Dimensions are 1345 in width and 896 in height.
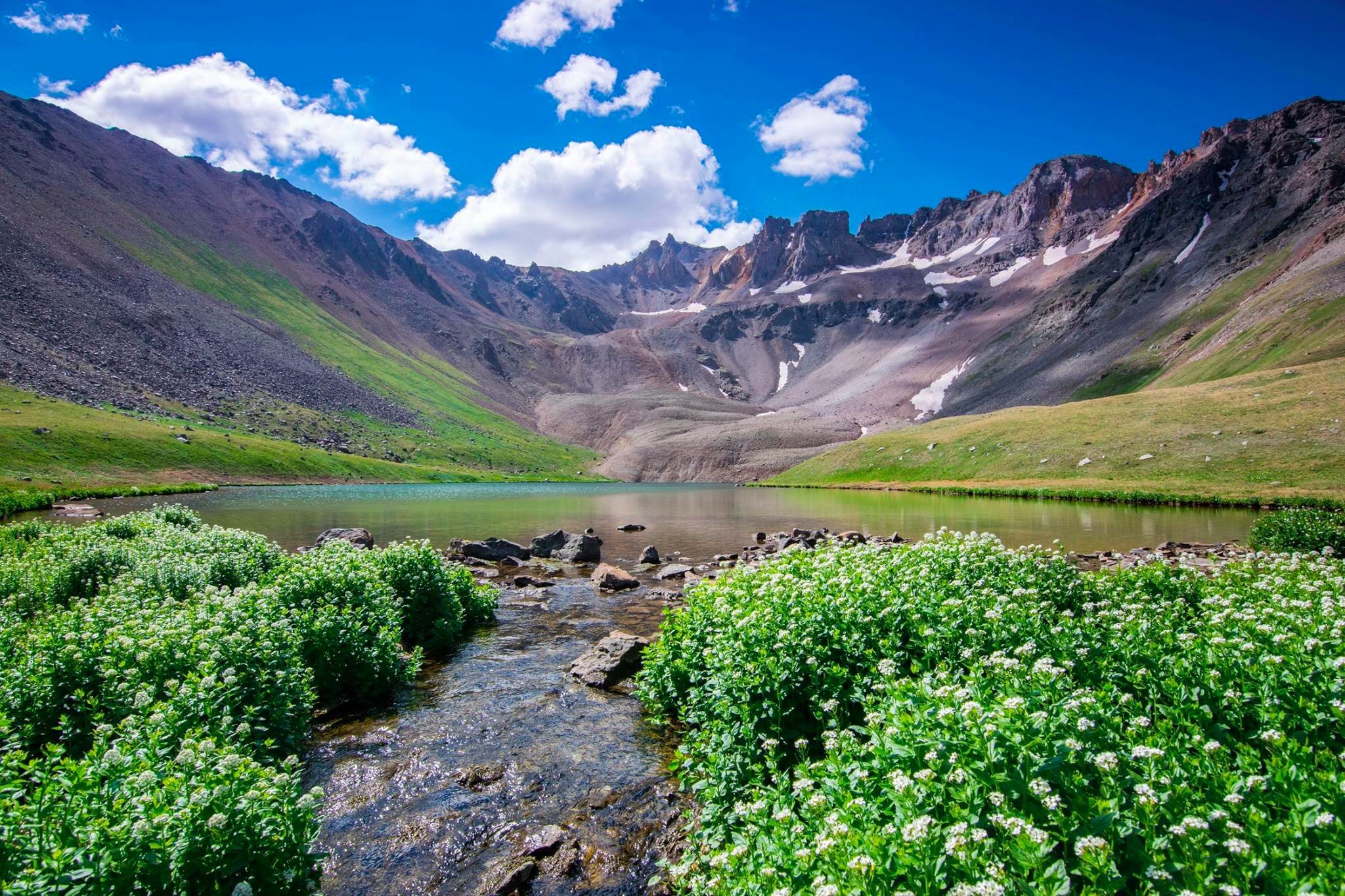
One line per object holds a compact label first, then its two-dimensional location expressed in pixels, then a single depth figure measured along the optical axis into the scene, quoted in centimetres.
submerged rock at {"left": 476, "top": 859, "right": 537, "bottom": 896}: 923
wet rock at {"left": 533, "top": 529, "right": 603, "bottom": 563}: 4022
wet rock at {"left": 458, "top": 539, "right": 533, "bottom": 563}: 3931
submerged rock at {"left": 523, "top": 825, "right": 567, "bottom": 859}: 1009
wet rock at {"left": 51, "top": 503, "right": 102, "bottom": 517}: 5788
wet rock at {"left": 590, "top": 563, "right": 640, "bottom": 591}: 3111
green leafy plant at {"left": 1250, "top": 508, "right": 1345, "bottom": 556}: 2867
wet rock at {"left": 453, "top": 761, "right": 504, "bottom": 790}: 1219
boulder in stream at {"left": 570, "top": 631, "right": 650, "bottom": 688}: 1758
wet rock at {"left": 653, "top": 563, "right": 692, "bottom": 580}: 3409
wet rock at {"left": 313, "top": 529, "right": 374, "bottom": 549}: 3897
